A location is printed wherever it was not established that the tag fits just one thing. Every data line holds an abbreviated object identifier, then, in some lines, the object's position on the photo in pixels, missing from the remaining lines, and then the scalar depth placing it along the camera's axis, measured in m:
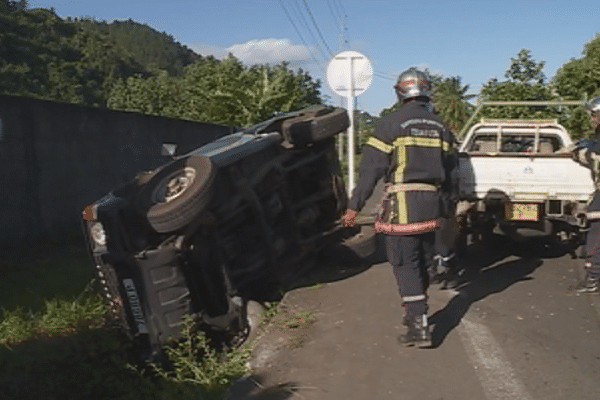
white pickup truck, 7.92
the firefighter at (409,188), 5.21
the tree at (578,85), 17.62
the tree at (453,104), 43.38
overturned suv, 5.11
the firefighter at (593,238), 6.75
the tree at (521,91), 18.44
